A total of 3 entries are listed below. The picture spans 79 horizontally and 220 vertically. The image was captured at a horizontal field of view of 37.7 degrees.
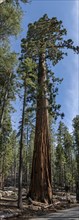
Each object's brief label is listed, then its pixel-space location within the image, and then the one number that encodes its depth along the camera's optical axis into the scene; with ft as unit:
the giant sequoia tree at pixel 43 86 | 26.31
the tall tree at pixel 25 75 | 25.47
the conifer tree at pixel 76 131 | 71.32
